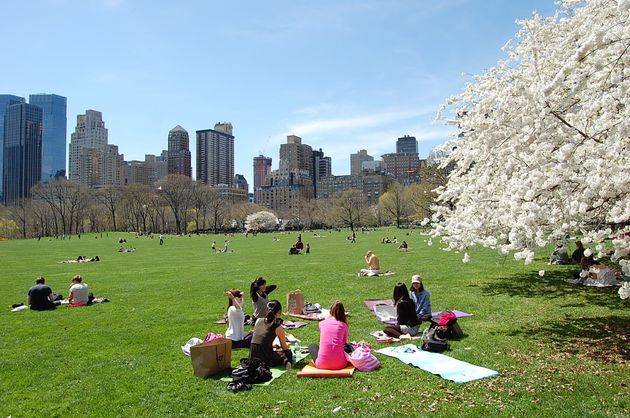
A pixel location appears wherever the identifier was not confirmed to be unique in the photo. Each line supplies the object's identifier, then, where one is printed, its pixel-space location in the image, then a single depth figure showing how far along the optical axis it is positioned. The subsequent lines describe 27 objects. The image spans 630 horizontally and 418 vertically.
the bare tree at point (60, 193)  109.38
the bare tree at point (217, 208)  125.75
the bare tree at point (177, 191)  111.81
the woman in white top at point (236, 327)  10.43
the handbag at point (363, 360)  8.62
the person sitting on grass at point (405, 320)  10.89
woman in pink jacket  8.60
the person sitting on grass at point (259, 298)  12.09
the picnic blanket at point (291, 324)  12.16
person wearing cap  11.90
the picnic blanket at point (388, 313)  12.44
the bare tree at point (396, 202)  115.12
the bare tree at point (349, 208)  125.62
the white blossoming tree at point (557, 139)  7.41
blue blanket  8.03
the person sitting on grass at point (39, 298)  15.52
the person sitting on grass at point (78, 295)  16.19
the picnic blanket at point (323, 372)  8.32
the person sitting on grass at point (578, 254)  21.50
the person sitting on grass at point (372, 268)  21.66
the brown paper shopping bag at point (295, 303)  13.52
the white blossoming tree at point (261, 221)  128.38
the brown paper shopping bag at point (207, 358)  8.48
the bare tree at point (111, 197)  118.17
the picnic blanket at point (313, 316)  13.04
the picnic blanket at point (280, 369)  8.30
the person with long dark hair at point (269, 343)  8.84
